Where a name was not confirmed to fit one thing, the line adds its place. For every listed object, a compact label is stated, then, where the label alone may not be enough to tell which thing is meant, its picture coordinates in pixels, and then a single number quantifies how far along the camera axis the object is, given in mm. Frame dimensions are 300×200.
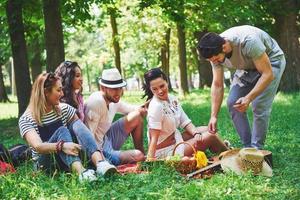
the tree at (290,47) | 18109
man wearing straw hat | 6316
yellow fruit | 5727
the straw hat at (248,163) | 5336
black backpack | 6674
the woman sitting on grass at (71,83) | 6199
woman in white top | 6238
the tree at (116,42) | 23750
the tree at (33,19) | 14938
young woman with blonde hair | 5258
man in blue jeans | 5762
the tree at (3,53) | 22953
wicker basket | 5629
